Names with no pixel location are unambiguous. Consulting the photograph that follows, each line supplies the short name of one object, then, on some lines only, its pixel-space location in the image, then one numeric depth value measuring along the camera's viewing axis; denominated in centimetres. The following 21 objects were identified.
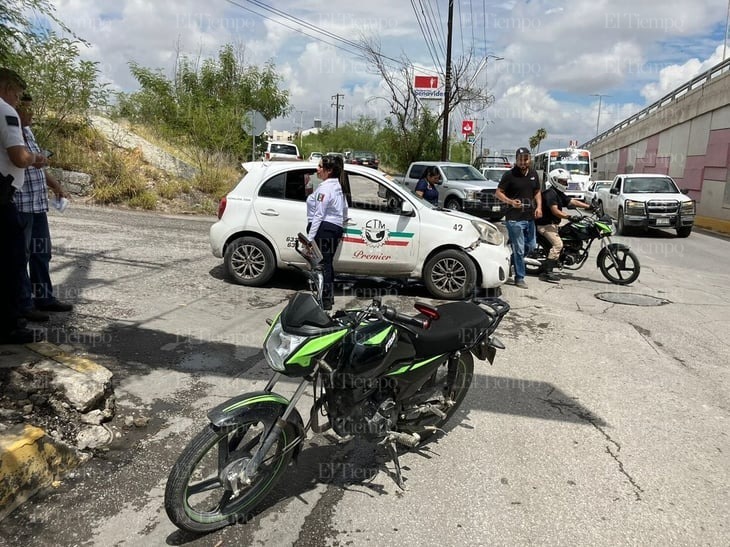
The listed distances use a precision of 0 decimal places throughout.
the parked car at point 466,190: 1667
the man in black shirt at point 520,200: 868
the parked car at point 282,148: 2897
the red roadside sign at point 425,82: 2841
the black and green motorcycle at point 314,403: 276
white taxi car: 759
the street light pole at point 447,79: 2778
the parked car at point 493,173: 2297
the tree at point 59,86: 1355
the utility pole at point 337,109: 8025
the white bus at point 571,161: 3477
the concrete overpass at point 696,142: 2289
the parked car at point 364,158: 4014
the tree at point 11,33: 502
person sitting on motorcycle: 920
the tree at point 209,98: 2014
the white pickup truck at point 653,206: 1680
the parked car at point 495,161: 3473
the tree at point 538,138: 10938
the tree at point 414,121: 3102
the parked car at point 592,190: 2472
